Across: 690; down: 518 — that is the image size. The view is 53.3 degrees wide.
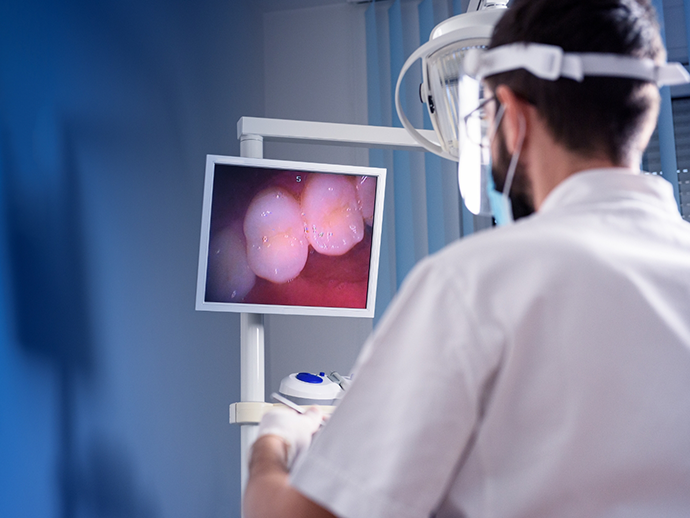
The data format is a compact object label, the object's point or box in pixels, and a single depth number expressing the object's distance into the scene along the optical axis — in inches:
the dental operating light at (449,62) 44.8
